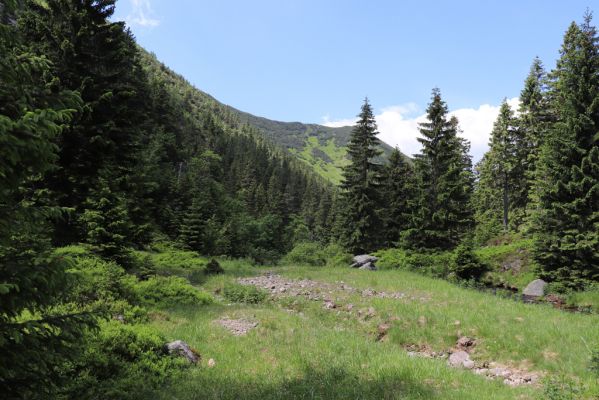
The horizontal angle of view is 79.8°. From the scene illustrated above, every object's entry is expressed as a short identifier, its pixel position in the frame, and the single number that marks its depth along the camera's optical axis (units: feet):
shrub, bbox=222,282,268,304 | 56.44
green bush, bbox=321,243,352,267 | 106.93
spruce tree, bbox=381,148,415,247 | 127.85
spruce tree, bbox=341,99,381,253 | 122.72
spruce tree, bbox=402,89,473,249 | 102.94
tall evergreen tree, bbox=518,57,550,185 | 129.70
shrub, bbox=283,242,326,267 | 123.34
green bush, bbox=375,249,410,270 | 96.37
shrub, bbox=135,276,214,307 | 43.39
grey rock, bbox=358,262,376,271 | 94.12
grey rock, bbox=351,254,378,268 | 100.83
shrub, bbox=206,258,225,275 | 76.48
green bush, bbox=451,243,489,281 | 82.58
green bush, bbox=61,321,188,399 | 20.92
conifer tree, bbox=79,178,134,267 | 46.09
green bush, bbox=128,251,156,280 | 50.29
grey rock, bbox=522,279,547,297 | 72.84
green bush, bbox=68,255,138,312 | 34.47
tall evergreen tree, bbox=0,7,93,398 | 12.36
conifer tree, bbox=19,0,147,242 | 51.88
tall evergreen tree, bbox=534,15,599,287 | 69.97
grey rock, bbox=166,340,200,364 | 28.35
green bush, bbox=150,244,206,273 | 73.17
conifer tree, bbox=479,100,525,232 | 142.61
